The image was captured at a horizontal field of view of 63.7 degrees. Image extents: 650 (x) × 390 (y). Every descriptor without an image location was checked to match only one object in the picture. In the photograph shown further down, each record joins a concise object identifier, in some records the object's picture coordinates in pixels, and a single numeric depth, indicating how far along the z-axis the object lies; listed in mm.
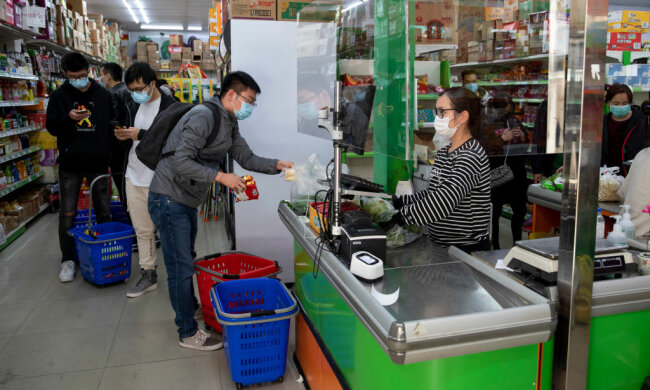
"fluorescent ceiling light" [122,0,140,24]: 13244
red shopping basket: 3350
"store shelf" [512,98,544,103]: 2084
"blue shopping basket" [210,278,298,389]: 2768
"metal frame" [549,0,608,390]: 1568
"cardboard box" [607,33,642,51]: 7332
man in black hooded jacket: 4547
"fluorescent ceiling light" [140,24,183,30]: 17064
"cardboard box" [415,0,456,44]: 1933
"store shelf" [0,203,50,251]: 5719
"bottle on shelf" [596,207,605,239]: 2454
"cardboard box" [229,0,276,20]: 4262
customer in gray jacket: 2922
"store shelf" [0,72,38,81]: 5444
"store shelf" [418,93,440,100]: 2571
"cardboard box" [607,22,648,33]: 7371
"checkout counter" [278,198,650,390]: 1545
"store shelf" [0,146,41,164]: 5782
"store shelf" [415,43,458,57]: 2027
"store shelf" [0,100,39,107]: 5704
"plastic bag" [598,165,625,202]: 3674
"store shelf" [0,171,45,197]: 5802
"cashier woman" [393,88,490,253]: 2404
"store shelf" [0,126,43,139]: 5735
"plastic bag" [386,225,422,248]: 2449
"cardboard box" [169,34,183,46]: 14188
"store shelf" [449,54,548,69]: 2092
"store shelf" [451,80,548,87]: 2430
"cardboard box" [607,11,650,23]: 7344
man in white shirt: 4074
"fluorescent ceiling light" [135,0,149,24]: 13103
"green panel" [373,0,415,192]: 1819
